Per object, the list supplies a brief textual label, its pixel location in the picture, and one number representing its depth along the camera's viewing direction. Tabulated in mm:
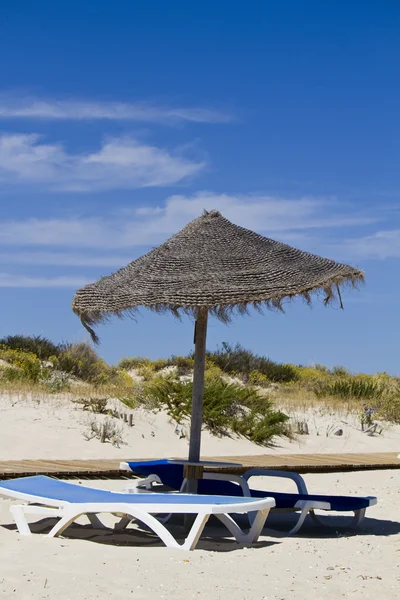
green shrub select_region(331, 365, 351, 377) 29297
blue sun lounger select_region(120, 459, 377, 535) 7719
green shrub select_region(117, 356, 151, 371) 26320
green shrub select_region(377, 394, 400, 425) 17219
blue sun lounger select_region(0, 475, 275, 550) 6395
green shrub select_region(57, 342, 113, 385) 19656
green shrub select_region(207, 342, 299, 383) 23031
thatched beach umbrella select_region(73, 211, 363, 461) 7344
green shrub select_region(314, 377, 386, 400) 19152
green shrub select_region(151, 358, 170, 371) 24295
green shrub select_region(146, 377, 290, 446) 14227
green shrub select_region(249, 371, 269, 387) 21969
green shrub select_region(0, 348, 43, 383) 16562
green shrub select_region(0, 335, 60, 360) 21266
